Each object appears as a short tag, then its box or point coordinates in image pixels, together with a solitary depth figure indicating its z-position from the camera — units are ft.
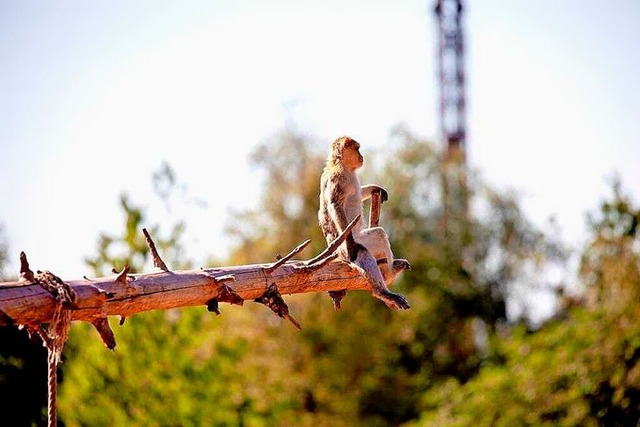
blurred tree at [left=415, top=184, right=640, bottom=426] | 91.81
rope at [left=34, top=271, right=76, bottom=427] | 26.84
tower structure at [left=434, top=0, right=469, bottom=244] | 189.32
